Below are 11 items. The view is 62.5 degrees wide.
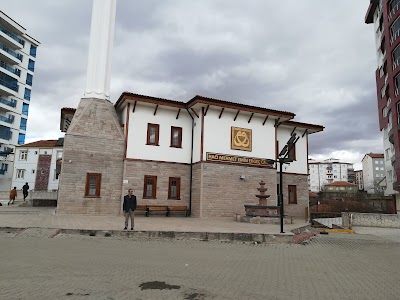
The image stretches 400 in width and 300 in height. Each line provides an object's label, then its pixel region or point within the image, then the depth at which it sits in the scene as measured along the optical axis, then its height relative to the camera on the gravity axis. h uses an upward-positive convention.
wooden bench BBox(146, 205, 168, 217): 18.73 -0.46
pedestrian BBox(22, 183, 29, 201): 29.98 +0.57
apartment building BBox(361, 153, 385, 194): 97.01 +11.33
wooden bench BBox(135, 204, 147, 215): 18.69 -0.48
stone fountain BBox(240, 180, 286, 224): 16.39 -0.59
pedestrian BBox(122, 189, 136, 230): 12.02 -0.25
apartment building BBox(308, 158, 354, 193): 126.56 +12.32
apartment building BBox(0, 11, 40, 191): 48.53 +16.79
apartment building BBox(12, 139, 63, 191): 51.25 +4.73
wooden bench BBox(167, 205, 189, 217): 19.24 -0.49
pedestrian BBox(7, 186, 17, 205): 27.30 +0.09
